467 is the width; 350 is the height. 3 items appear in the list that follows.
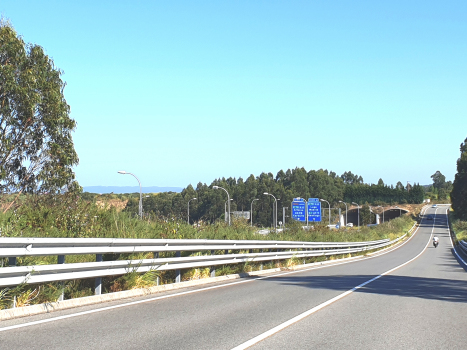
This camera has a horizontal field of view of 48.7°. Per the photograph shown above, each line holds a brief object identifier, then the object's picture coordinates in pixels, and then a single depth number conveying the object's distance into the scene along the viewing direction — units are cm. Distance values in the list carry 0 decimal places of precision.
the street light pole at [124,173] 4903
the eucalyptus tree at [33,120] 2911
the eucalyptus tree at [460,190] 11019
